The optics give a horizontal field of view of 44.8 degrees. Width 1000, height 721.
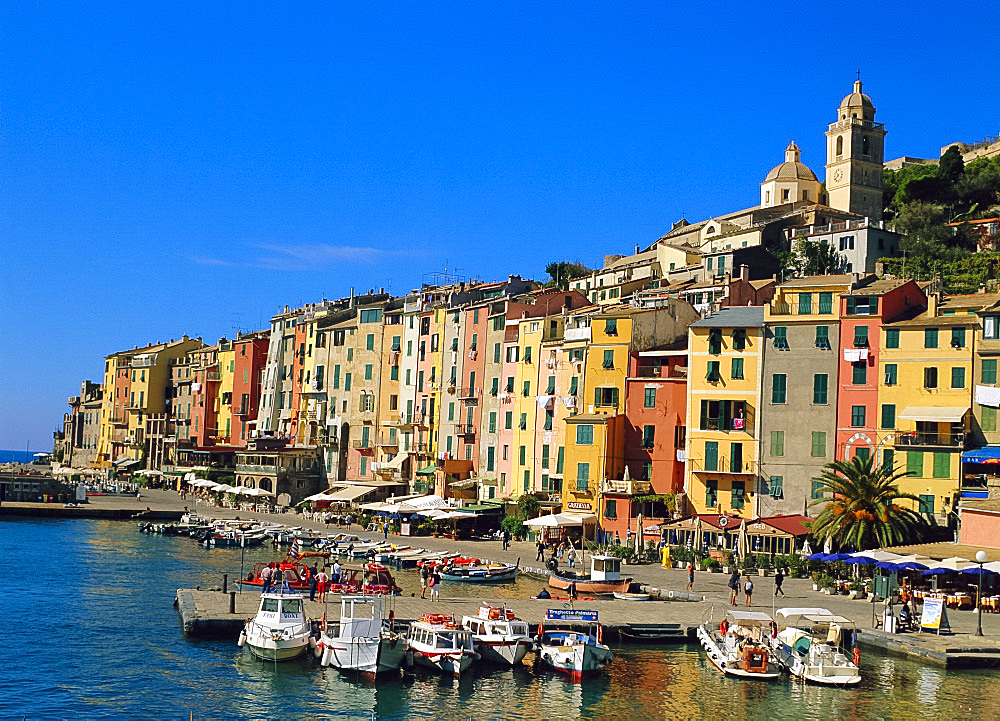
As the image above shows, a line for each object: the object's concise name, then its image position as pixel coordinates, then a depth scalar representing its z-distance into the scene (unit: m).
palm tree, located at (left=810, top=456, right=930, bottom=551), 54.09
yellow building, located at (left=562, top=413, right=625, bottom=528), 70.50
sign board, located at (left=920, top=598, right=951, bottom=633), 42.22
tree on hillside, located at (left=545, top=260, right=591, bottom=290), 127.19
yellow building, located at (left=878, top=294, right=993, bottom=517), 57.91
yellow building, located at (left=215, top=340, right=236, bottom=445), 128.69
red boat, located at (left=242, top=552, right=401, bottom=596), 48.06
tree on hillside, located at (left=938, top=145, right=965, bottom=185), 118.06
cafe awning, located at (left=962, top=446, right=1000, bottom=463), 55.09
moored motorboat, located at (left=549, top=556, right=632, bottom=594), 50.34
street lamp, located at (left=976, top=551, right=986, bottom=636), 40.88
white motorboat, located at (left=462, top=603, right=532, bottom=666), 37.66
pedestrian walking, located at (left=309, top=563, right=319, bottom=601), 47.56
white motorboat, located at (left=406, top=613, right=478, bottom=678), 36.53
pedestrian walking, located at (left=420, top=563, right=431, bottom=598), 51.93
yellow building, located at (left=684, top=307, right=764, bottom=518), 65.00
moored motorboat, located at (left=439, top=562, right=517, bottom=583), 56.43
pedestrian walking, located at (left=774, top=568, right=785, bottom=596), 48.27
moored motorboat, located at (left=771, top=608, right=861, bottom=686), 36.38
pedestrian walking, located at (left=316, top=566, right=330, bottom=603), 44.75
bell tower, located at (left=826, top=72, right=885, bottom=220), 123.69
